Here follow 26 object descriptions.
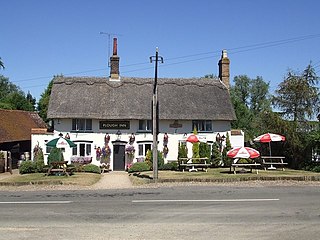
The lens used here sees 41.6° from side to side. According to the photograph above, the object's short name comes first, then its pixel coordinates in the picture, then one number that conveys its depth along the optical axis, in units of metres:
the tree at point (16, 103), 67.94
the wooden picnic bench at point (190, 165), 29.71
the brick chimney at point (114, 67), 38.33
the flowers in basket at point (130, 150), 34.62
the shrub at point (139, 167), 31.47
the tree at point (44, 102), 61.69
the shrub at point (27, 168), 30.38
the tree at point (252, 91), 82.56
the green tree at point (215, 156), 33.88
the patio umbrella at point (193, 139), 31.73
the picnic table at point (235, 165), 27.03
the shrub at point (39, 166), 30.65
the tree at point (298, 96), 33.09
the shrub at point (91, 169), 30.98
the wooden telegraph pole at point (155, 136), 22.94
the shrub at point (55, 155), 32.16
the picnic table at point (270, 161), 29.75
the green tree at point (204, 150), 34.66
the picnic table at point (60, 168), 26.84
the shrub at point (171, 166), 32.06
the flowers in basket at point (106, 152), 34.62
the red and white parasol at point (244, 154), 26.03
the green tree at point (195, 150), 34.50
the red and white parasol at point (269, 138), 28.70
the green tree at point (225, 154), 33.75
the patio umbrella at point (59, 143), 27.45
